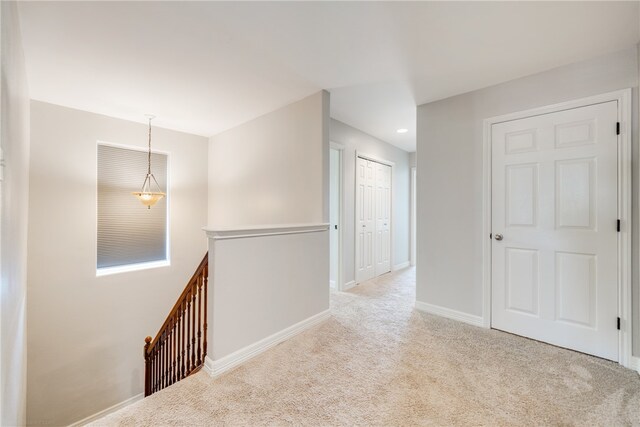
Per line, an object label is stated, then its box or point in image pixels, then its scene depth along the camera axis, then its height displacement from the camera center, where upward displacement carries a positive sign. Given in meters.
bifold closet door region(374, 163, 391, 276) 4.54 -0.09
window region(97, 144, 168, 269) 3.54 +0.01
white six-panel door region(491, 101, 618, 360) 2.00 -0.11
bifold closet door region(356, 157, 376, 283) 4.07 -0.08
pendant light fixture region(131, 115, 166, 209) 3.39 +0.39
